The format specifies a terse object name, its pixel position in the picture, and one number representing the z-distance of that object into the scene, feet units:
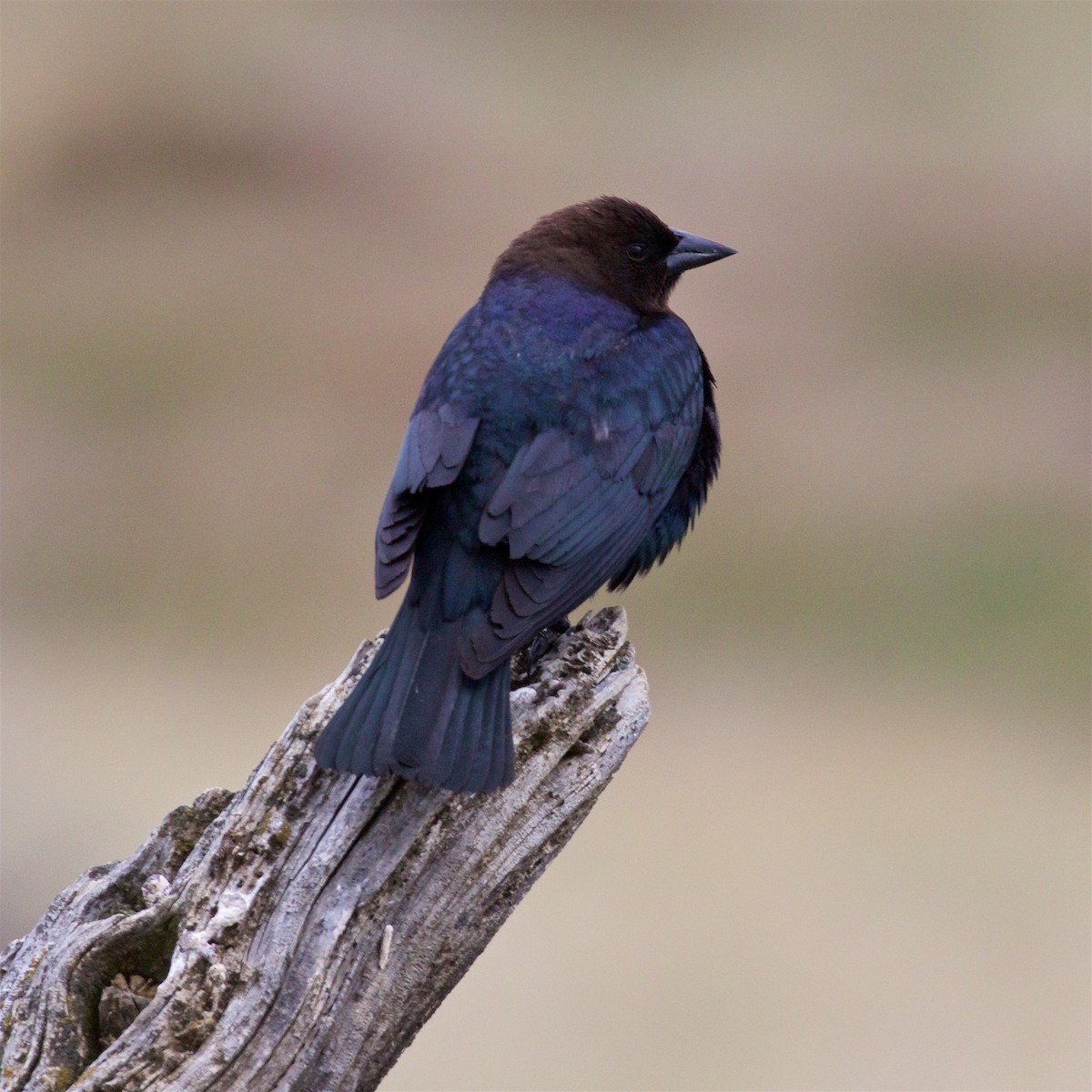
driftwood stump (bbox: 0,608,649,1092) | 18.54
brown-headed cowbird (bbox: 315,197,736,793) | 20.79
